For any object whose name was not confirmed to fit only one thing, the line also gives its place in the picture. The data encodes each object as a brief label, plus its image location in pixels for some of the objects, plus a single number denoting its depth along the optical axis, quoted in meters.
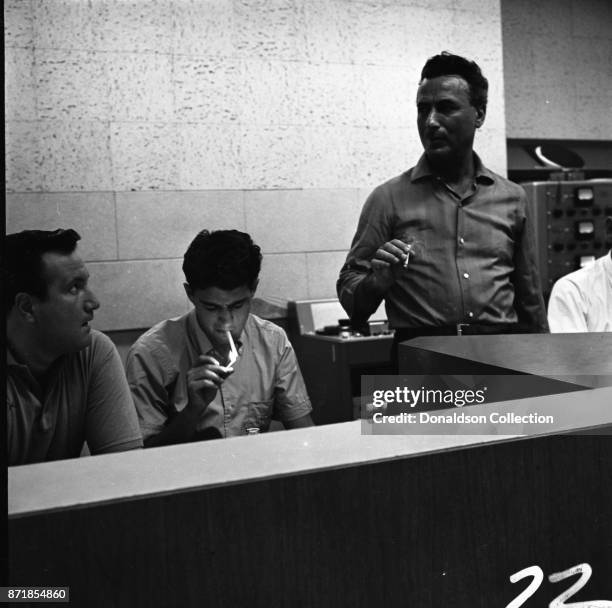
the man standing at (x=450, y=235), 2.18
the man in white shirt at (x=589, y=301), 2.55
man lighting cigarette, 1.94
